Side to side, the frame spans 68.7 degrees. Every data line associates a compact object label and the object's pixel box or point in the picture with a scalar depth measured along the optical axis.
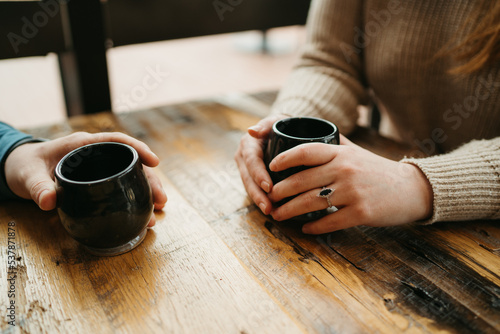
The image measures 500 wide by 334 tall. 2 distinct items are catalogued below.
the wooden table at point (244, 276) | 0.46
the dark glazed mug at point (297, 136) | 0.60
